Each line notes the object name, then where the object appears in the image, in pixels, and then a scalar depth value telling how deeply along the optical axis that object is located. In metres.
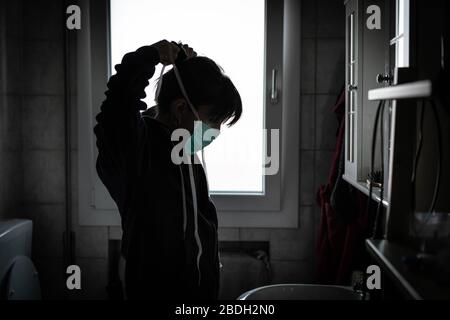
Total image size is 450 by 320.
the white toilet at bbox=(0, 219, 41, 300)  1.50
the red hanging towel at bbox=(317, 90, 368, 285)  1.59
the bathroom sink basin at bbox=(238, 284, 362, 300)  1.45
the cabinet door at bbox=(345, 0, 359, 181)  1.48
